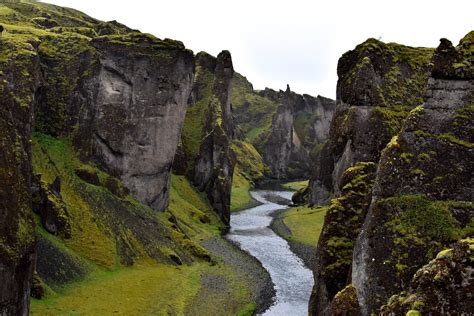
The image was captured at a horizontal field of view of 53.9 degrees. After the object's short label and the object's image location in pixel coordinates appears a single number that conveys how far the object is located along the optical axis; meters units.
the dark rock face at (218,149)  116.31
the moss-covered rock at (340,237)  30.45
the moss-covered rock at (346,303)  24.30
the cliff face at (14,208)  31.46
